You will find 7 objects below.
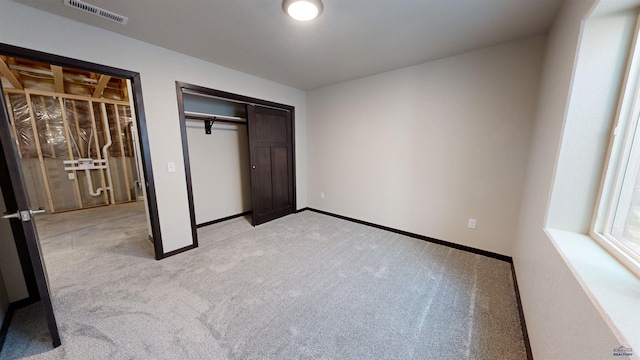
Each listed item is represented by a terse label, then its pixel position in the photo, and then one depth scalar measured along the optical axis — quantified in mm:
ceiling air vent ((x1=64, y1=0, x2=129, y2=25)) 1555
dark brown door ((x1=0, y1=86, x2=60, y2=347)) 1219
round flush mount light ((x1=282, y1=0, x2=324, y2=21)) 1486
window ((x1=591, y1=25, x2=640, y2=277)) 945
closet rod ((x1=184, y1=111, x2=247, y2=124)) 3020
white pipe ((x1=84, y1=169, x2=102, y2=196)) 4426
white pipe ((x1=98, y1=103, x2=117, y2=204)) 4520
